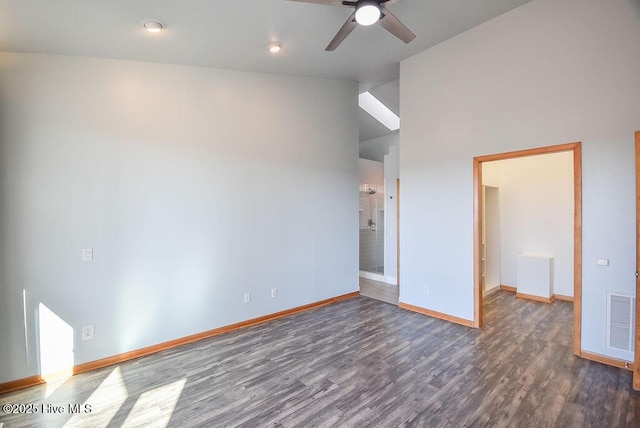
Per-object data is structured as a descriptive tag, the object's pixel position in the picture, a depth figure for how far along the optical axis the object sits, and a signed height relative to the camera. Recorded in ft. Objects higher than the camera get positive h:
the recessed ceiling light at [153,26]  8.63 +5.70
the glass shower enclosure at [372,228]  22.56 -1.67
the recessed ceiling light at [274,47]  10.86 +6.32
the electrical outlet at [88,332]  9.44 -3.99
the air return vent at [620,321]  8.87 -3.70
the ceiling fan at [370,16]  6.98 +4.98
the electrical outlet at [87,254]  9.46 -1.41
